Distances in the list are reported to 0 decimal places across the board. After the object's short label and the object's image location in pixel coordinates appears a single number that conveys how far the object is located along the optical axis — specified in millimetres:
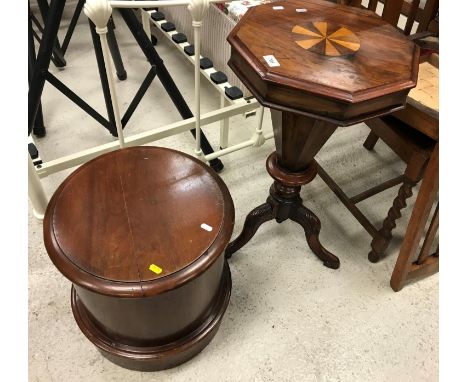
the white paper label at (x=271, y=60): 979
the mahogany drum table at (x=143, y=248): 968
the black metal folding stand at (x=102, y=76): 1520
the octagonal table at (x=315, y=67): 952
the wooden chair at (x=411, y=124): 1224
